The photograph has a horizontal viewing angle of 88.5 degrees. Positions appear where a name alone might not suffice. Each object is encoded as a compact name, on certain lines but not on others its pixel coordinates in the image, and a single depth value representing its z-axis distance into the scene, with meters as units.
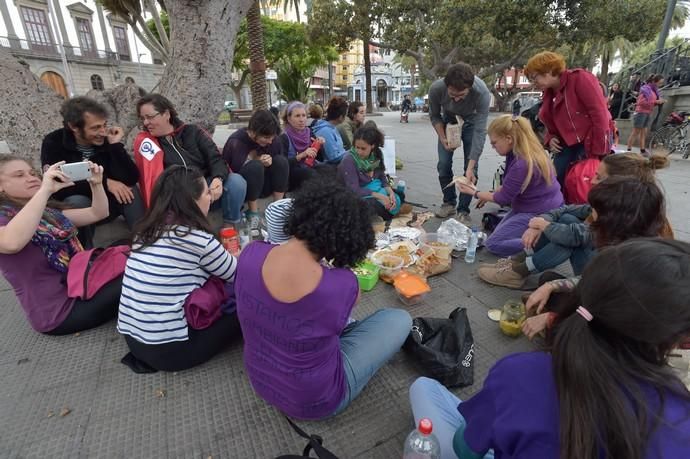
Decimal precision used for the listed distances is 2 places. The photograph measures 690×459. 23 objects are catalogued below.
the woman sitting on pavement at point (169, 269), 1.87
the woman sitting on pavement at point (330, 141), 5.24
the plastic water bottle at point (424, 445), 1.37
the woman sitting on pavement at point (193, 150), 3.45
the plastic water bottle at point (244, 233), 3.75
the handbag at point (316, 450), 1.33
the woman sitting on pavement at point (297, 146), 4.83
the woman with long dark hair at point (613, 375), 0.78
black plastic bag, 2.06
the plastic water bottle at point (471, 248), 3.57
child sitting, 4.14
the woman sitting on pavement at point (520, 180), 3.27
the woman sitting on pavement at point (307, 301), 1.41
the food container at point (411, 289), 2.85
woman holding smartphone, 2.04
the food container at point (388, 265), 3.18
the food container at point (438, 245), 3.42
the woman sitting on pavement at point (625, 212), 1.97
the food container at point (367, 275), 3.05
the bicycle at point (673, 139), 8.78
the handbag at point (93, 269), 2.33
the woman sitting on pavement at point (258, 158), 4.07
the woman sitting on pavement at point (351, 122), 5.87
